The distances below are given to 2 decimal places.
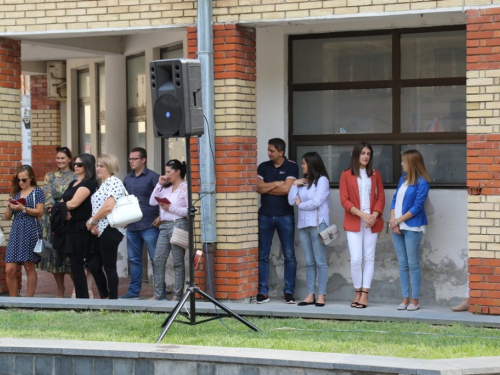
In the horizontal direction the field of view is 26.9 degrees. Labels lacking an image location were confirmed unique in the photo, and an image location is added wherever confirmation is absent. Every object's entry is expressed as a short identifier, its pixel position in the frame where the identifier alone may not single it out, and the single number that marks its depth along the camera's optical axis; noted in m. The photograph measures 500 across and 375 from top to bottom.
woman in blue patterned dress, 12.63
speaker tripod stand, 9.38
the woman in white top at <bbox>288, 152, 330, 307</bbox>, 12.21
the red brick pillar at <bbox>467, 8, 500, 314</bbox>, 10.90
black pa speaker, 9.34
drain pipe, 12.00
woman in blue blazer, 11.55
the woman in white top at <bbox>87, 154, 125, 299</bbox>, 12.30
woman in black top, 12.42
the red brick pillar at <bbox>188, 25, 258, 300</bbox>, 12.12
